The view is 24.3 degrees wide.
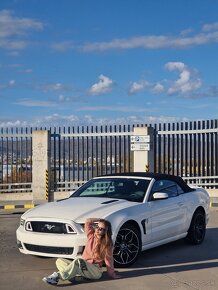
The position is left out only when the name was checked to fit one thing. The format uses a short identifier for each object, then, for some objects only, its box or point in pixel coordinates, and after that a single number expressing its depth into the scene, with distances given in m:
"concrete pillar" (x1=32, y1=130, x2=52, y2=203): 19.31
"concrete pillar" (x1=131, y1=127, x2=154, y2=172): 18.34
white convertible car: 7.49
